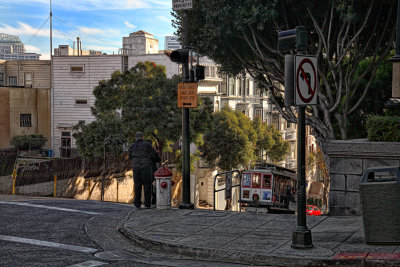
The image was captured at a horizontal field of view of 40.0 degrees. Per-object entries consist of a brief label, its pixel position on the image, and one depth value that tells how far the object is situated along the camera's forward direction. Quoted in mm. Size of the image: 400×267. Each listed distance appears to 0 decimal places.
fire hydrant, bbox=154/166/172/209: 12773
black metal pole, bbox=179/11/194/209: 13045
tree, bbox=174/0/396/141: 19375
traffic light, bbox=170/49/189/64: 12859
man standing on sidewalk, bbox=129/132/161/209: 13023
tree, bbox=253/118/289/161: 51406
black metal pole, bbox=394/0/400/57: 12949
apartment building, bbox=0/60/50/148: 47438
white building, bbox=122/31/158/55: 64188
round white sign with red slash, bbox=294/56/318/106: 8492
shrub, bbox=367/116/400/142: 10264
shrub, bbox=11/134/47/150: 46562
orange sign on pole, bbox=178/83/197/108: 13133
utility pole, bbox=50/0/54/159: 52125
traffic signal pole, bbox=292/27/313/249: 8375
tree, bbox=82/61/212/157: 33438
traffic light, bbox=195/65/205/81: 13134
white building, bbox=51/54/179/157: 50781
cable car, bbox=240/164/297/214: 30812
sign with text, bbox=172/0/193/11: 13384
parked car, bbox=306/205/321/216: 40238
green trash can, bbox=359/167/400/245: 7871
